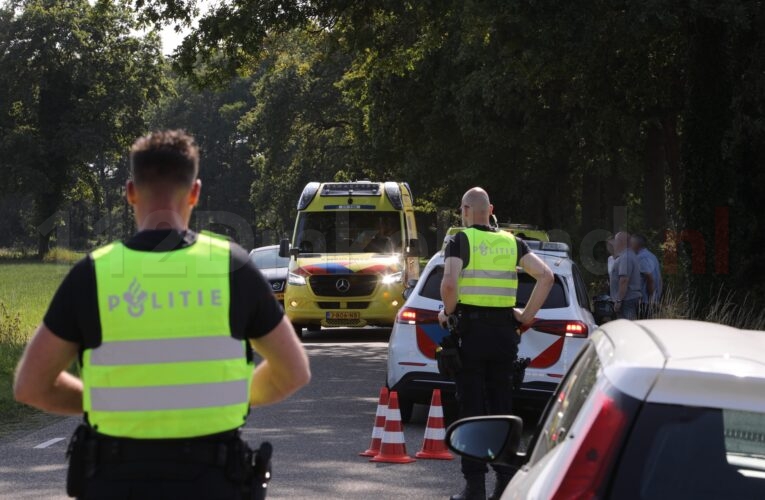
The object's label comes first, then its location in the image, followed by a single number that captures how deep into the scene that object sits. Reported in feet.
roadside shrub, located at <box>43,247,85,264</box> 263.08
